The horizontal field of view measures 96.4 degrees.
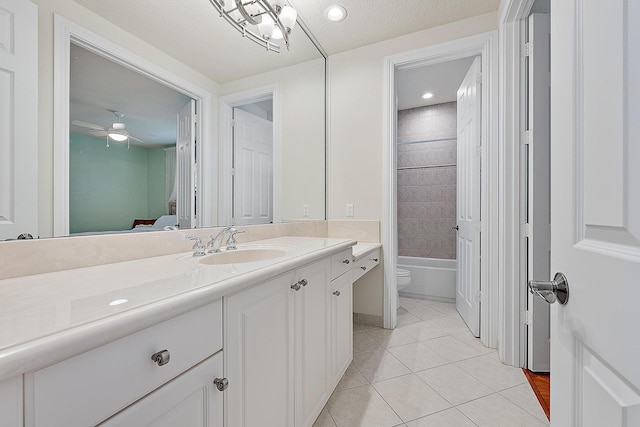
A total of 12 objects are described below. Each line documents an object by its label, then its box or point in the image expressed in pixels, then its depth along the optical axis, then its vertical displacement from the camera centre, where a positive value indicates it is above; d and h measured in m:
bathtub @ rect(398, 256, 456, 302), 3.20 -0.76
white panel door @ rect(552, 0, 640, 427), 0.39 +0.01
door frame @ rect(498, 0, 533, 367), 1.77 +0.12
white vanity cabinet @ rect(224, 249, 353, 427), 0.79 -0.48
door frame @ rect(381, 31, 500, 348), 1.95 +0.33
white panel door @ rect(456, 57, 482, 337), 2.21 +0.13
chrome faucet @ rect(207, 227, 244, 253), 1.33 -0.14
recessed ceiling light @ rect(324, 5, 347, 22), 2.02 +1.45
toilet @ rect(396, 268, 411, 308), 3.01 -0.69
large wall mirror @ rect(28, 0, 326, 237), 0.94 +0.41
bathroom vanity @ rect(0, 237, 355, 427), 0.42 -0.26
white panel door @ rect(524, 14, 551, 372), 1.65 +0.20
